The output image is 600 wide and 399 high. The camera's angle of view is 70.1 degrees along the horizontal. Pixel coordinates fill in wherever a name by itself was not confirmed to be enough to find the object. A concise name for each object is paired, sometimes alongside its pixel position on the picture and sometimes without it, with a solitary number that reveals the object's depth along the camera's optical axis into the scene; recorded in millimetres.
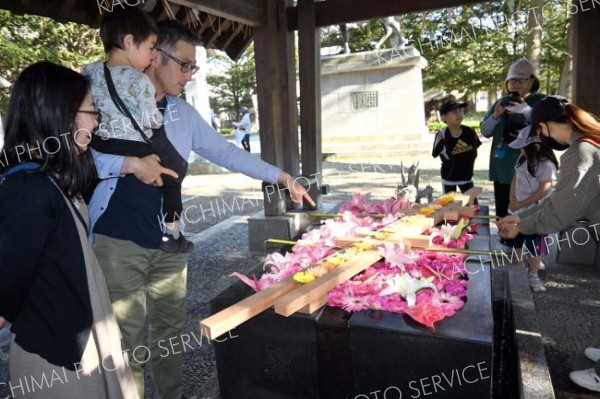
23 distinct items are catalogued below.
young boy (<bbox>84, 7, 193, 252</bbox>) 1740
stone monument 13141
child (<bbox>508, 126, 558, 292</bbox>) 3586
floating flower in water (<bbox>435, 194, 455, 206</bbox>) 3268
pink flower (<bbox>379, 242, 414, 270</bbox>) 2060
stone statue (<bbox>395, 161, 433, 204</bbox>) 3674
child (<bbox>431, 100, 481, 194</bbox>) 4551
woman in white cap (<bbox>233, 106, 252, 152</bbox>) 16234
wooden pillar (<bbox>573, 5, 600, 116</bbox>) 3820
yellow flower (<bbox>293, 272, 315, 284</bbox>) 1825
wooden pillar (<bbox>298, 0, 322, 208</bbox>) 4844
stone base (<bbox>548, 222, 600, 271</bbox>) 4312
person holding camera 4050
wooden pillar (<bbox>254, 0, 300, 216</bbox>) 4836
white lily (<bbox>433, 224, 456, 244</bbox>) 2545
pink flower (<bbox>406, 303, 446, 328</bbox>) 1601
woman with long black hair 1340
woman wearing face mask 2229
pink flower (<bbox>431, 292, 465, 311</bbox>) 1725
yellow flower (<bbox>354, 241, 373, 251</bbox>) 2229
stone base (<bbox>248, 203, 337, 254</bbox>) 4977
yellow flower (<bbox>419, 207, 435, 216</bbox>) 2936
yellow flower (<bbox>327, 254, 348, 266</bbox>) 2010
